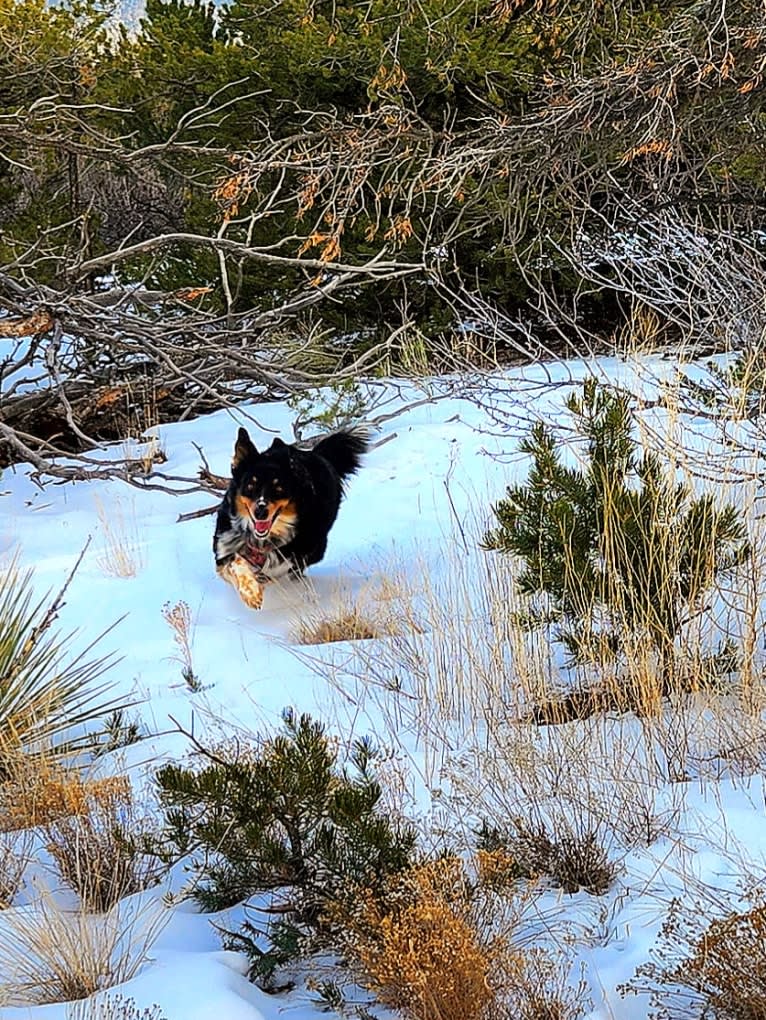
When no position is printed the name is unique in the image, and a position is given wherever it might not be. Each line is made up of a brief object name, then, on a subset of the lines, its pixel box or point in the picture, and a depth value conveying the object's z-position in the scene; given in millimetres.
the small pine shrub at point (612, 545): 7777
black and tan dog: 10586
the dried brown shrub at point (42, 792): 6297
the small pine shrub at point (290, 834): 5453
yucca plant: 7445
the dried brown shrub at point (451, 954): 4742
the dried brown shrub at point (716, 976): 4680
